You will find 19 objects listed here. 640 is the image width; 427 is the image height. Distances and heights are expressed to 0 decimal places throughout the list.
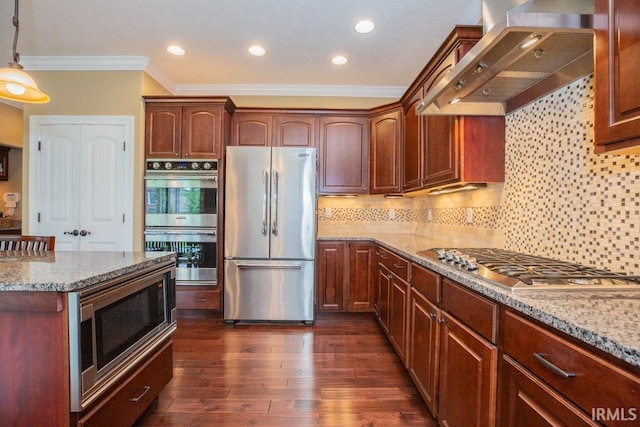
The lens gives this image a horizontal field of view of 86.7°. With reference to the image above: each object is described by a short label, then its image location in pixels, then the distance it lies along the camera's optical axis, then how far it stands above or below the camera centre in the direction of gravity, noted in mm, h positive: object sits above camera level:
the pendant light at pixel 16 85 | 1882 +730
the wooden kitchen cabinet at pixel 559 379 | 712 -403
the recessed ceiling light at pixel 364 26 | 2723 +1546
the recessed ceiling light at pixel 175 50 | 3163 +1555
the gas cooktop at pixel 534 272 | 1151 -227
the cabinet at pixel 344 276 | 3607 -657
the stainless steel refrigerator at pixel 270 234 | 3412 -201
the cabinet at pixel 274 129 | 3807 +959
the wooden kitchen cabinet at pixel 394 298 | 2330 -654
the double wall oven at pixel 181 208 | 3461 +52
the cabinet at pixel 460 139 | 2131 +515
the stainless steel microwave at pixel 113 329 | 1265 -524
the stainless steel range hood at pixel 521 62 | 1191 +688
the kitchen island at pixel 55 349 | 1254 -514
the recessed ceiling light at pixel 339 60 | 3324 +1543
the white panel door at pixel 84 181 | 3471 +323
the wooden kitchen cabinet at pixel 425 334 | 1748 -674
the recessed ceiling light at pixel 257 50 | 3145 +1546
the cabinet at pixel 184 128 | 3516 +889
